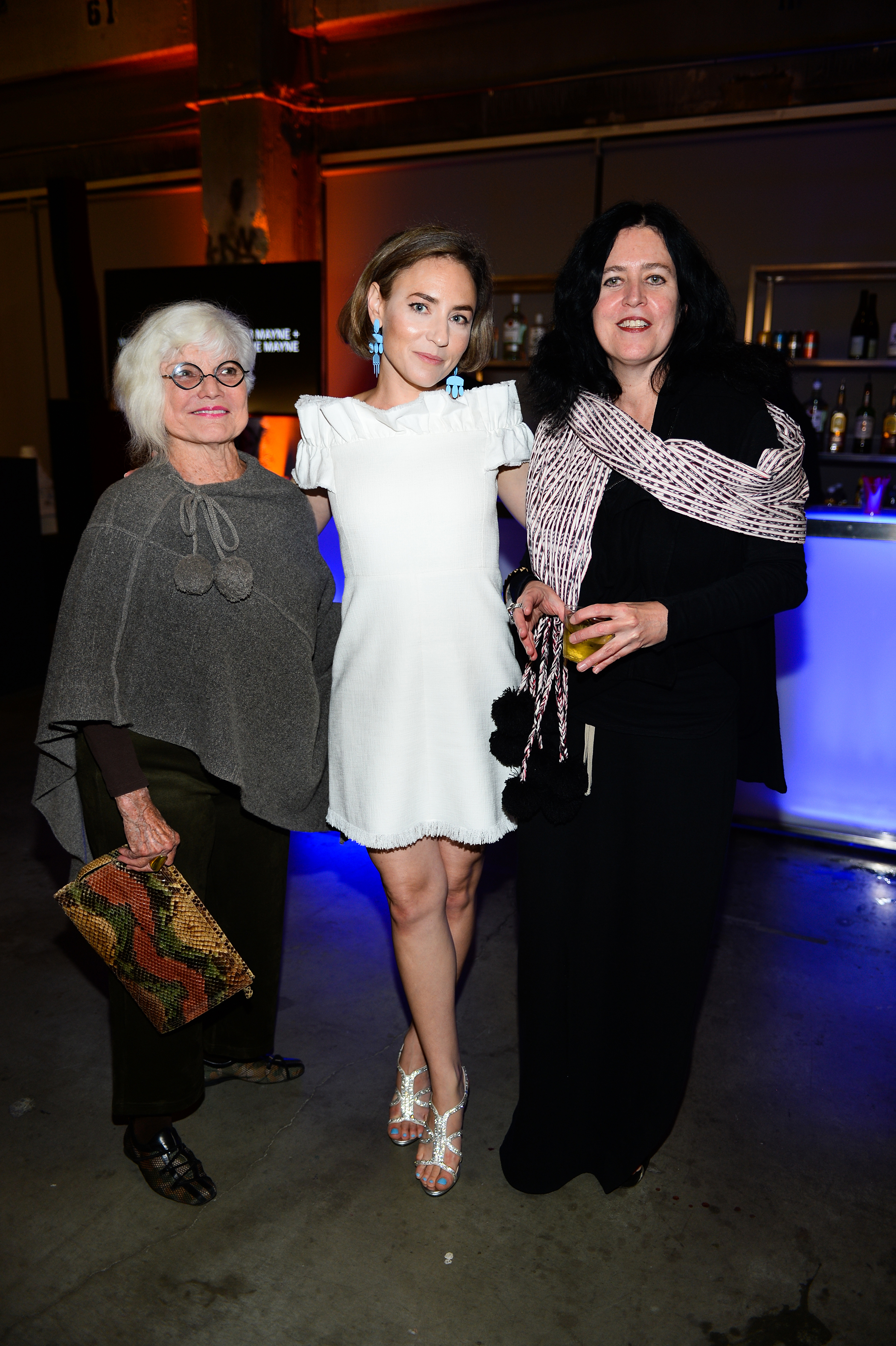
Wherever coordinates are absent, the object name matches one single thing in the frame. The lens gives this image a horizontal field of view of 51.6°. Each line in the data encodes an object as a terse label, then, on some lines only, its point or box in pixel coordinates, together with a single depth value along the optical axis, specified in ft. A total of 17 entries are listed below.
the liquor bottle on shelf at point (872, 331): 16.53
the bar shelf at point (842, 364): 15.74
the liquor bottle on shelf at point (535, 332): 19.12
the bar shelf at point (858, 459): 15.94
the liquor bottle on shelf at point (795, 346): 17.12
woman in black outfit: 5.18
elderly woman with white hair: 5.49
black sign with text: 17.78
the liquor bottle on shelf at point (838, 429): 16.49
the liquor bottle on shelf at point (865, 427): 16.34
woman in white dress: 5.57
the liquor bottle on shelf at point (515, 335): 19.15
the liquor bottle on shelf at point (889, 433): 16.37
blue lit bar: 10.82
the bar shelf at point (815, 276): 16.19
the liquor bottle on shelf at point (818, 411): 16.65
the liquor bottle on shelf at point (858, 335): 16.43
